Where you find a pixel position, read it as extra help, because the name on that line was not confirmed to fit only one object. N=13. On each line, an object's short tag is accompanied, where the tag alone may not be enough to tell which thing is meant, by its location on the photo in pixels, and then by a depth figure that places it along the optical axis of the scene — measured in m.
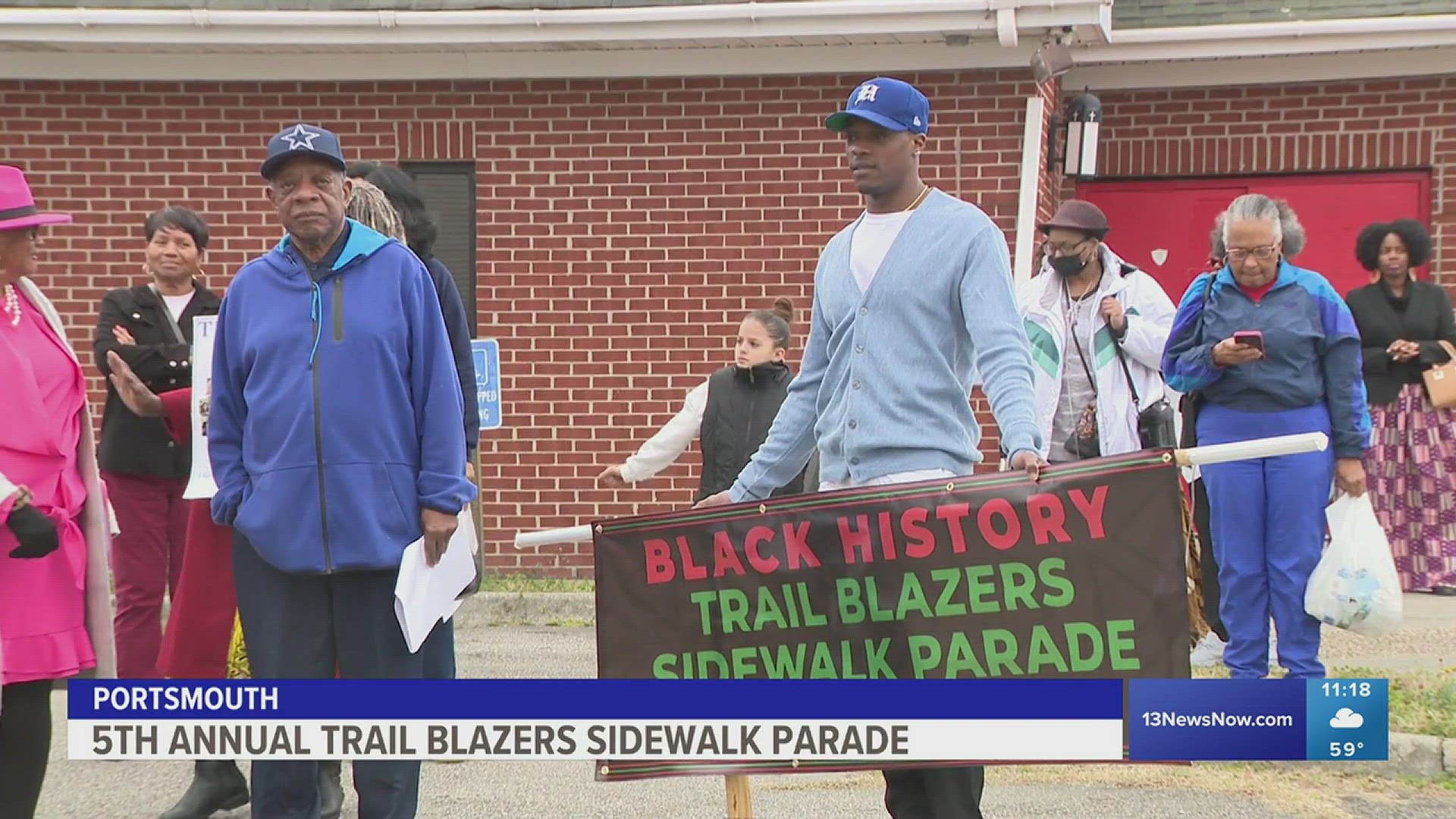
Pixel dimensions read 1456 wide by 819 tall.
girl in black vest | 7.52
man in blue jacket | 4.55
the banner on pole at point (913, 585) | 4.30
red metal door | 11.88
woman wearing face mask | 7.57
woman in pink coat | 4.53
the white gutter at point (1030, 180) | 11.05
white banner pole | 4.10
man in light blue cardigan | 4.43
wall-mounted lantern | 11.61
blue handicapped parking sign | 8.63
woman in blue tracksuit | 6.84
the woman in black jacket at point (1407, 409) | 9.91
